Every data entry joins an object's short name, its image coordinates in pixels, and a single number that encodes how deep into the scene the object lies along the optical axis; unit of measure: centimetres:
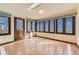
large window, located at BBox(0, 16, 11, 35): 301
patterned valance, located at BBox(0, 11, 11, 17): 289
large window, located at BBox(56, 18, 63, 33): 377
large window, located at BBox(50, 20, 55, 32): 417
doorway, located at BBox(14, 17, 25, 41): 365
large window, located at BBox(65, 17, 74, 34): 327
